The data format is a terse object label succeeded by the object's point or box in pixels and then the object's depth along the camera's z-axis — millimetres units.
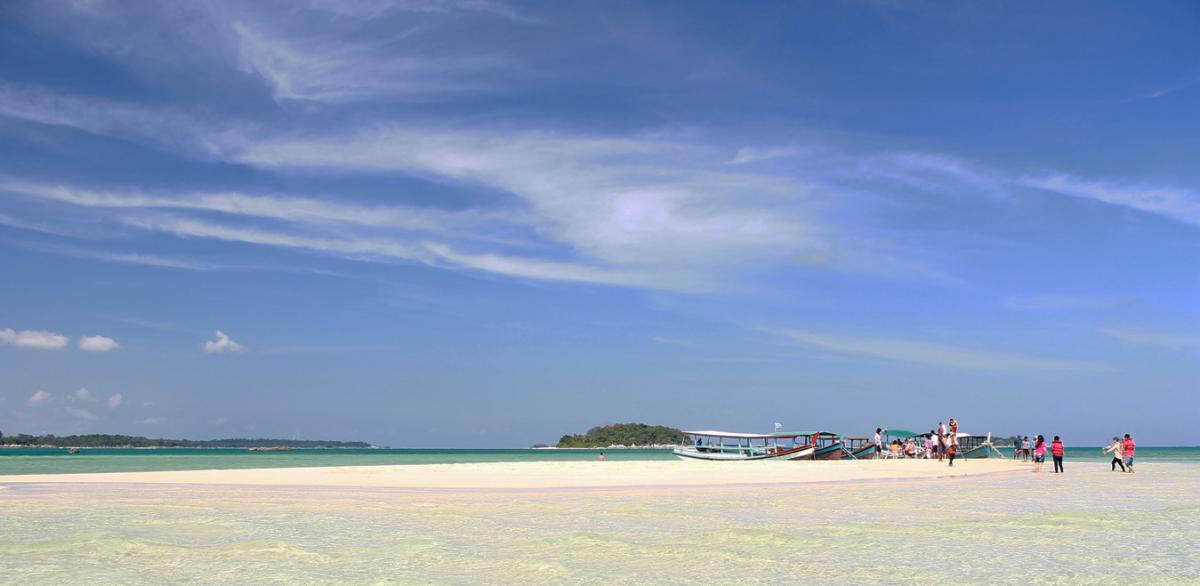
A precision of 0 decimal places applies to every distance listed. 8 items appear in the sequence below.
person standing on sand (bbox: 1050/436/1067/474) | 39562
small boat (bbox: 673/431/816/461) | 61969
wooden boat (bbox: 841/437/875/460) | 62188
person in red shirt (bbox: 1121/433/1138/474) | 41688
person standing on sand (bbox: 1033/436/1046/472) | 43469
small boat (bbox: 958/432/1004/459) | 61281
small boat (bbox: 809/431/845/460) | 61219
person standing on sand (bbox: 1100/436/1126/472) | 41281
